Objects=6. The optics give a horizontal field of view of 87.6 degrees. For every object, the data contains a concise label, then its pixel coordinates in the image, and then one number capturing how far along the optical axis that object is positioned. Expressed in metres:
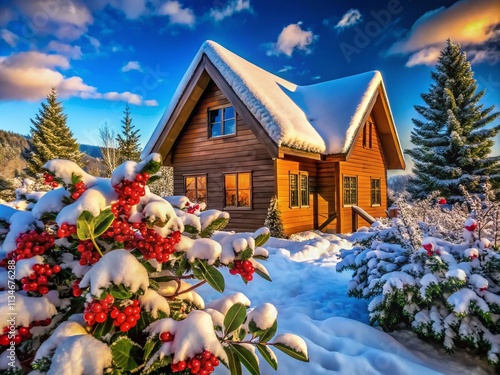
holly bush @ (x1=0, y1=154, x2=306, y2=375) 0.96
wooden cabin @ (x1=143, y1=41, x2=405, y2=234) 9.78
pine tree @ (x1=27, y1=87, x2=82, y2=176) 23.39
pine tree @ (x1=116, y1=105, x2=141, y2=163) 27.67
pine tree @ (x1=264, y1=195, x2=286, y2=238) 9.51
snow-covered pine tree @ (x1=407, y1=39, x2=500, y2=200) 15.93
